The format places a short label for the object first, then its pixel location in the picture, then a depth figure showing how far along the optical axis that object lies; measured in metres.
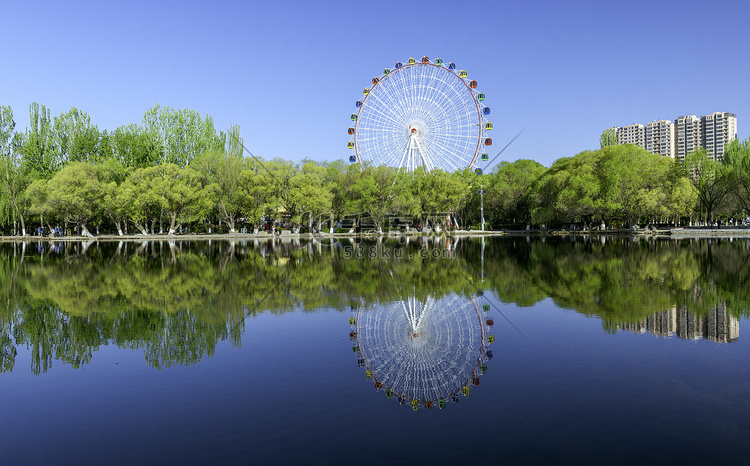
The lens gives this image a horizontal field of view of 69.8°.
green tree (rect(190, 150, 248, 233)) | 74.12
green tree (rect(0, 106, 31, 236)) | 70.50
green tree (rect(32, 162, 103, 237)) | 65.88
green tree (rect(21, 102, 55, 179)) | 75.81
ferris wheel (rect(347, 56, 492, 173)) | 64.56
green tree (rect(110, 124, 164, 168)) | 80.19
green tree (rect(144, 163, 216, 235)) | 68.44
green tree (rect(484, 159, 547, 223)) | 96.12
